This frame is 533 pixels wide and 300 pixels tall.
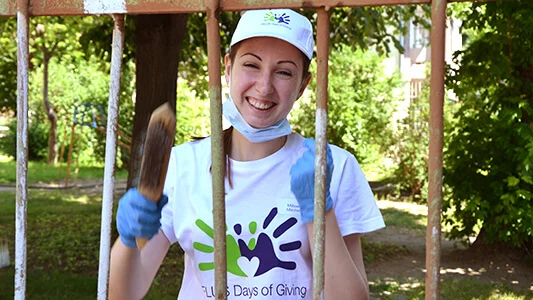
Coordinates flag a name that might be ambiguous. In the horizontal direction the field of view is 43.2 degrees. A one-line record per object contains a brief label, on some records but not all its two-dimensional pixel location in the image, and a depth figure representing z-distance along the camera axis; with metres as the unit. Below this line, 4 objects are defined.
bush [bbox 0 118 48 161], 17.06
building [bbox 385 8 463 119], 13.25
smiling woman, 1.79
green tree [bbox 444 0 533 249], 6.18
